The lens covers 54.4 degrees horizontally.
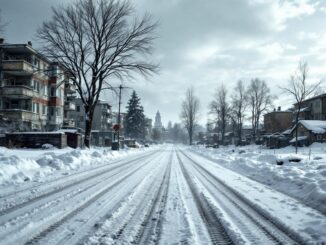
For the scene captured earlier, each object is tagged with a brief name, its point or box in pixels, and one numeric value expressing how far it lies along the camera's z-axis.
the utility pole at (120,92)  35.62
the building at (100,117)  89.28
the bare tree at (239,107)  71.44
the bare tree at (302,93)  39.28
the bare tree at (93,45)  28.55
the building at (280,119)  87.89
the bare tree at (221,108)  73.06
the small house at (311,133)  51.47
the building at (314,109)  68.00
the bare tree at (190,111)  87.44
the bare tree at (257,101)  72.19
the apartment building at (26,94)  39.91
